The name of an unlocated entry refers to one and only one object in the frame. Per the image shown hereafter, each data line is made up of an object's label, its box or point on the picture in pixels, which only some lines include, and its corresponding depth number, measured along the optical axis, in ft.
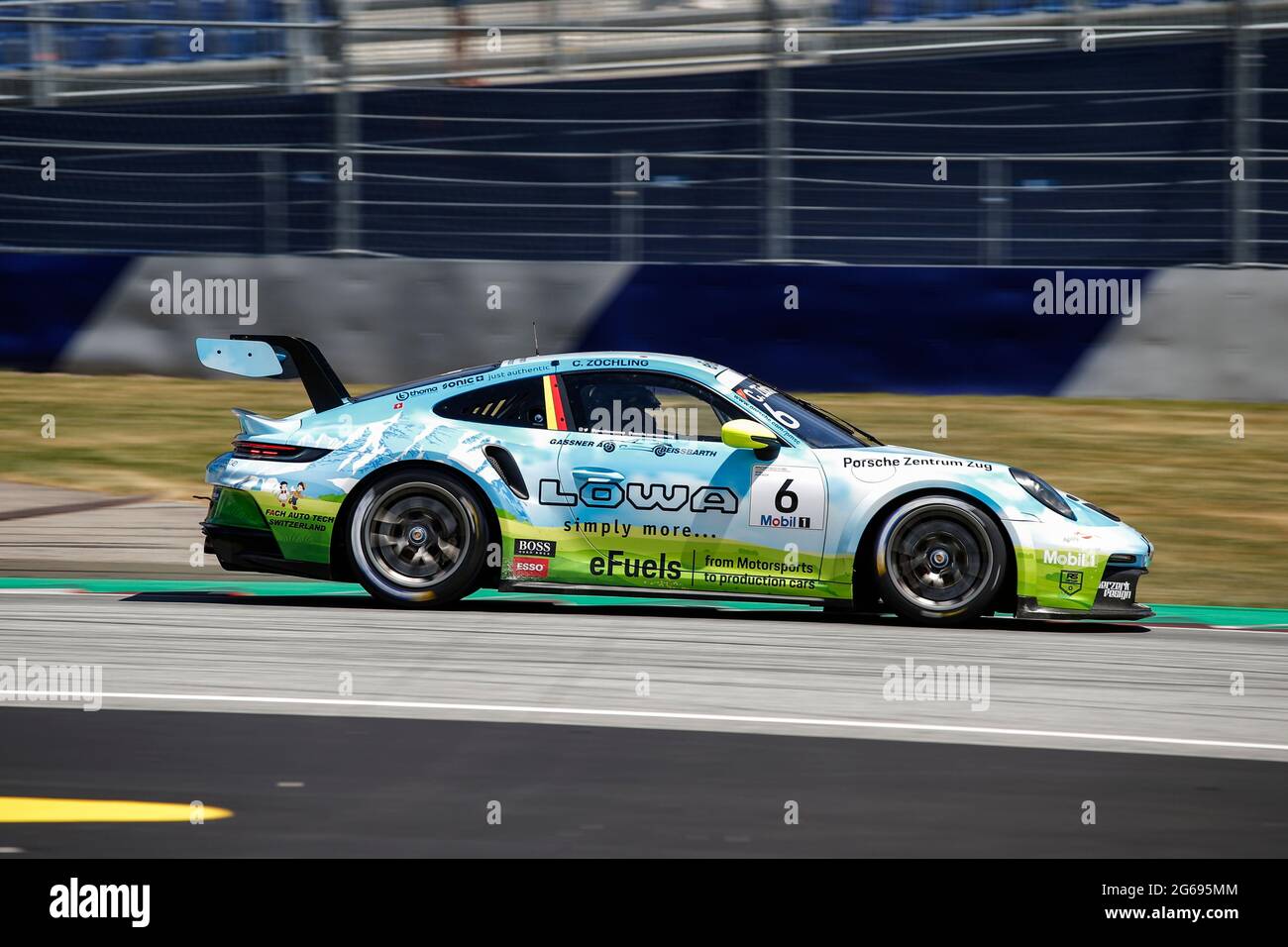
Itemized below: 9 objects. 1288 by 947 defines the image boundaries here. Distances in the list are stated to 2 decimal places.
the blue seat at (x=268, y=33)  50.16
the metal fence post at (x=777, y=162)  45.03
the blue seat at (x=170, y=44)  54.70
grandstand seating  52.44
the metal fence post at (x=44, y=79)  52.34
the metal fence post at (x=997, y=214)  45.65
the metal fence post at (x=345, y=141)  45.98
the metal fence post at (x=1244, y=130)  43.62
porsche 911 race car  26.27
